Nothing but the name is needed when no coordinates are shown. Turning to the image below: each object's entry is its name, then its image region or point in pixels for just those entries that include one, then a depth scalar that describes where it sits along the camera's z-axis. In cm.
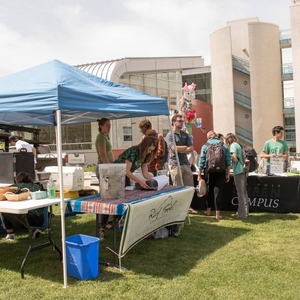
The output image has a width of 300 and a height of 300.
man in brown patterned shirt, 544
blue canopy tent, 342
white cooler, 395
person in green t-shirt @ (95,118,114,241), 492
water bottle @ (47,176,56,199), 387
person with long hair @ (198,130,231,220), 581
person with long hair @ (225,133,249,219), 589
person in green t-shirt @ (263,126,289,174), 653
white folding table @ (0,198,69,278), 329
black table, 623
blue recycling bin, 334
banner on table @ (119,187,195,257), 352
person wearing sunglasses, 588
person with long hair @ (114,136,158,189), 421
